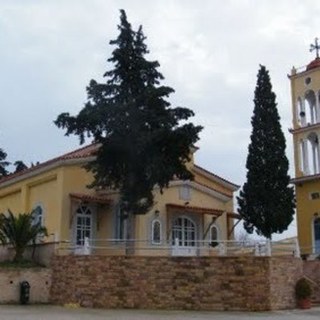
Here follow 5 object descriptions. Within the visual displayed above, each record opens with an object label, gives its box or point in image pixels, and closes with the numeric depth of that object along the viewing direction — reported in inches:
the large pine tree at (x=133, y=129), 973.2
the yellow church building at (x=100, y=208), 1098.1
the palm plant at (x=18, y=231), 982.4
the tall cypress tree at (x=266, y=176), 1252.5
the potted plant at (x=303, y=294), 901.2
